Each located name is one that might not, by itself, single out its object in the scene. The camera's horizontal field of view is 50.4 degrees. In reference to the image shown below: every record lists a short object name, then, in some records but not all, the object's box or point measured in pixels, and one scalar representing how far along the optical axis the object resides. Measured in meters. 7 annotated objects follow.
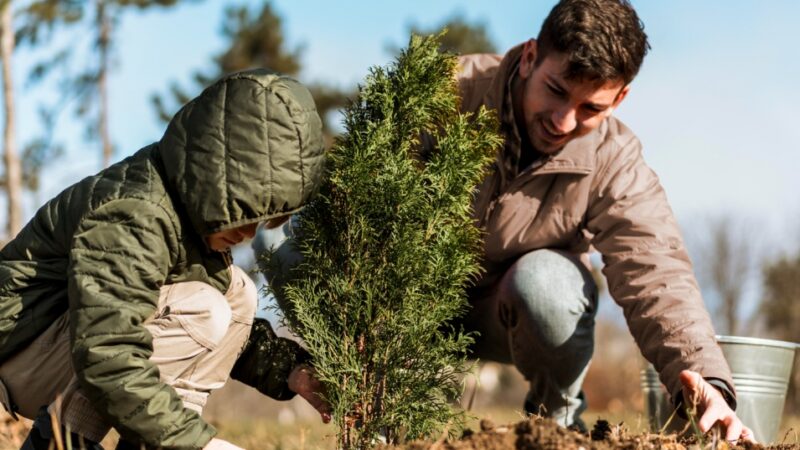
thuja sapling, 3.23
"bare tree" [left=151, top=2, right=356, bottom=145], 25.50
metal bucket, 4.55
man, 3.95
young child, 2.76
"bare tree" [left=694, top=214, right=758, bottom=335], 32.09
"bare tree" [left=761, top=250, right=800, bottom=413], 26.11
